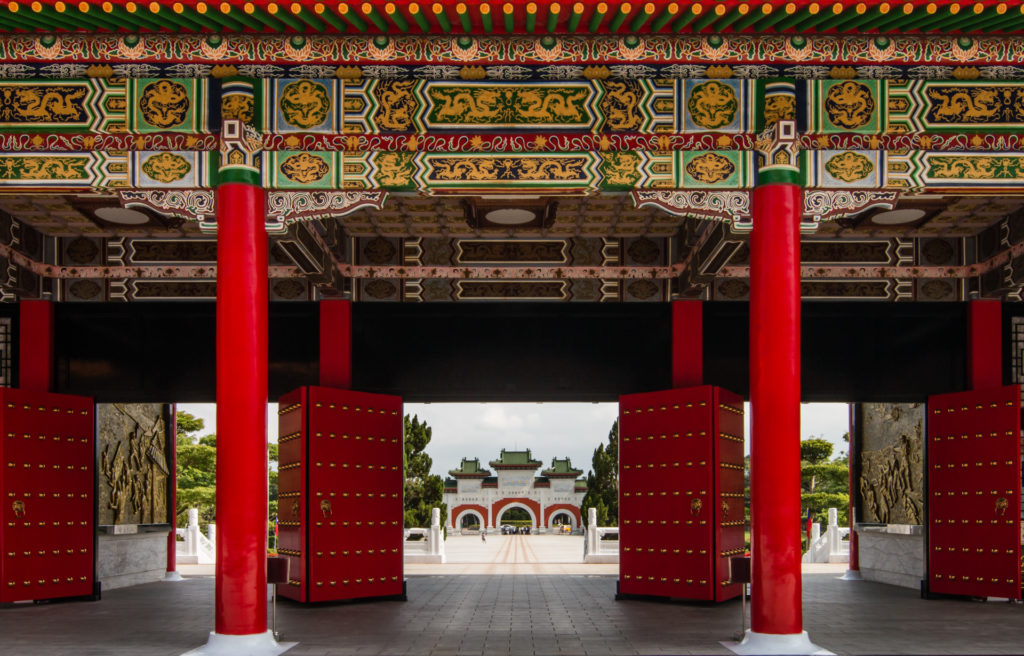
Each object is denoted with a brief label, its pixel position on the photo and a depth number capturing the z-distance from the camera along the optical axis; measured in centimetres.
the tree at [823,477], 3747
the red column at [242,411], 820
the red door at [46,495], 1138
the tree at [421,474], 3853
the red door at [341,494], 1155
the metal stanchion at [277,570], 851
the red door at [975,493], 1182
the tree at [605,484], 4266
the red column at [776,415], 824
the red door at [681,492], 1179
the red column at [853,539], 1609
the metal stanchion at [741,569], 851
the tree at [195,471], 3322
